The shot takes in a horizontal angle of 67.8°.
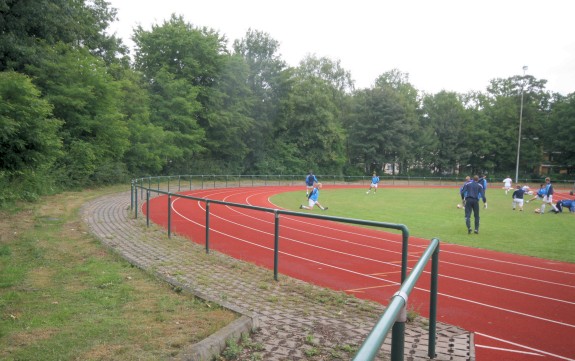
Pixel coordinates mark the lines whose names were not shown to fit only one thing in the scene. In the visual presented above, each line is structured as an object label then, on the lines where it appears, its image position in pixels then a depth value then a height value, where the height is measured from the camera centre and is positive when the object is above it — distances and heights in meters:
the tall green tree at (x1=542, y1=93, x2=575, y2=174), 61.34 +4.65
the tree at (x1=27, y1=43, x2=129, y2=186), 25.39 +2.68
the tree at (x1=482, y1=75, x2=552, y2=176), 64.06 +4.81
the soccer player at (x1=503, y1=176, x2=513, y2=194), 36.13 -1.77
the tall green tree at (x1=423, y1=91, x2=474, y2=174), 64.75 +3.99
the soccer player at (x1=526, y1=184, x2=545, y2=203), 24.35 -1.66
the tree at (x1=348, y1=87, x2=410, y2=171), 60.41 +4.83
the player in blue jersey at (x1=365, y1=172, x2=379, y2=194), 34.19 -1.67
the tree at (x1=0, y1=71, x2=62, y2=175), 14.33 +0.86
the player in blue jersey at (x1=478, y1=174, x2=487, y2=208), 22.66 -0.99
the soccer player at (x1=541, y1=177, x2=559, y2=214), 22.11 -1.62
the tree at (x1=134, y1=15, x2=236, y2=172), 40.42 +6.93
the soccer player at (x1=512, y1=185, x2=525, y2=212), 22.90 -1.78
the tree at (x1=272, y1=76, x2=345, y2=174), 52.94 +3.97
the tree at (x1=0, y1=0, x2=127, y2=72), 18.53 +5.90
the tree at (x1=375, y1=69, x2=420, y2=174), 61.09 +3.63
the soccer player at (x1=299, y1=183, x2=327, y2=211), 21.69 -1.89
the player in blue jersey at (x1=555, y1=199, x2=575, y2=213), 22.48 -2.09
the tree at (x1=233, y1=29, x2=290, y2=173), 50.66 +8.58
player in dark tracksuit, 14.94 -1.29
